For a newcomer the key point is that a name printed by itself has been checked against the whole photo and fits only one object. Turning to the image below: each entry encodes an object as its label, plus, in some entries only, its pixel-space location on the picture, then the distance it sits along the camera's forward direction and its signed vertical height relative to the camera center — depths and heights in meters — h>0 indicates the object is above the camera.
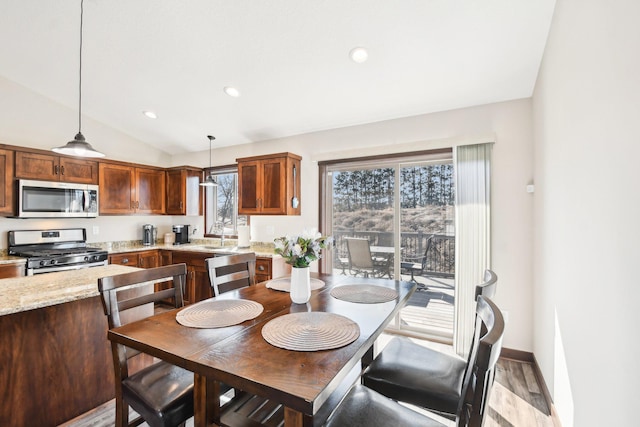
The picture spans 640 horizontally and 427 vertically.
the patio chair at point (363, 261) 3.49 -0.55
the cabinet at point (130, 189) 4.09 +0.39
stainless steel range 3.24 -0.42
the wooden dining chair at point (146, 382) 1.28 -0.80
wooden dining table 0.91 -0.51
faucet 4.54 -0.28
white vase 1.68 -0.40
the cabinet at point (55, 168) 3.35 +0.59
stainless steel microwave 3.34 +0.20
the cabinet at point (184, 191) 4.64 +0.40
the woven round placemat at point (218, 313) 1.39 -0.50
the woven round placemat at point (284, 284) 2.03 -0.50
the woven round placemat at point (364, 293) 1.78 -0.50
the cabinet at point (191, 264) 3.55 -0.65
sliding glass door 3.18 -0.16
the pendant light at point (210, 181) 3.97 +0.49
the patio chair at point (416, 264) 3.26 -0.54
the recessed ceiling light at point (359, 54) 2.37 +1.33
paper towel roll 4.25 -0.29
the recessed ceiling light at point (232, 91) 3.14 +1.35
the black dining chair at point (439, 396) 0.90 -0.81
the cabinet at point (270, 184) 3.71 +0.41
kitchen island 1.64 -0.84
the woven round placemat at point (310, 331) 1.16 -0.50
